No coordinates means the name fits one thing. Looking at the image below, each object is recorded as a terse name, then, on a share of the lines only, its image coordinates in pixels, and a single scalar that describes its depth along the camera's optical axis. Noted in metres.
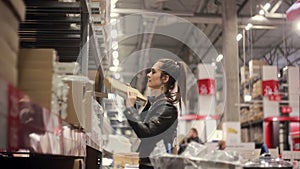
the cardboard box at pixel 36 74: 1.01
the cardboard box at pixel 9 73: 0.73
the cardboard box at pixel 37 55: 1.05
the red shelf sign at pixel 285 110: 12.72
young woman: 2.58
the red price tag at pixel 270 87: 9.89
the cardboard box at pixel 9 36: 0.76
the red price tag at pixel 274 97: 10.10
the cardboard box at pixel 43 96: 0.98
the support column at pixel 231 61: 9.70
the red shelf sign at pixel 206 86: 9.09
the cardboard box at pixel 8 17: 0.76
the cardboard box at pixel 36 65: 1.03
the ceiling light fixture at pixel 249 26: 10.18
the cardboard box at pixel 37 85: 1.00
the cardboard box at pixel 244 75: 11.80
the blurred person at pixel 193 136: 6.24
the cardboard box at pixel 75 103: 1.41
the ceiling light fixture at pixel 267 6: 9.23
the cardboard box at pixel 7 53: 0.75
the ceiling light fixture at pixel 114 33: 3.85
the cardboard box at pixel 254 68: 10.88
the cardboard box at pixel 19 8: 0.80
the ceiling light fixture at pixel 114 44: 3.77
